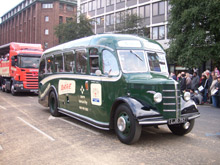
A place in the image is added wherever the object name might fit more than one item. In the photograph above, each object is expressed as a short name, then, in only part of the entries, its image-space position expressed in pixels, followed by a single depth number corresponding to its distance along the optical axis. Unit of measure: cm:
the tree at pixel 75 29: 3170
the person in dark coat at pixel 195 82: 1462
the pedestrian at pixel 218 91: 1258
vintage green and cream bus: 563
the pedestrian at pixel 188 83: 1499
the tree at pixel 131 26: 2650
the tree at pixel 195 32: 1535
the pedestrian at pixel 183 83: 1520
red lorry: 1697
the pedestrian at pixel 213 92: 1273
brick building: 5706
